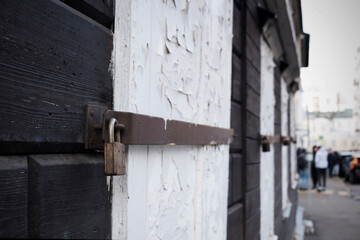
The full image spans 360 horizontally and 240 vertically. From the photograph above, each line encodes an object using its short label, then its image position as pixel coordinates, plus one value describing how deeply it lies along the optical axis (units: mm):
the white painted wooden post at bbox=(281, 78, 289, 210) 5066
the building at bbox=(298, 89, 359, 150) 26578
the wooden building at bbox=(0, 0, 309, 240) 549
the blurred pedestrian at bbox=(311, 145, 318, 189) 12045
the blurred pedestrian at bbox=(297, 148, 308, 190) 11525
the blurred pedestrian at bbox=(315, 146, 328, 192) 11227
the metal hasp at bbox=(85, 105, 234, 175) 646
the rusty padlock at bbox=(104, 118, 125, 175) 641
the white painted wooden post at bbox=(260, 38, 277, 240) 2949
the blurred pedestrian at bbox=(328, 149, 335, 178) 15633
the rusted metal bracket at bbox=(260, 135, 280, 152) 2702
